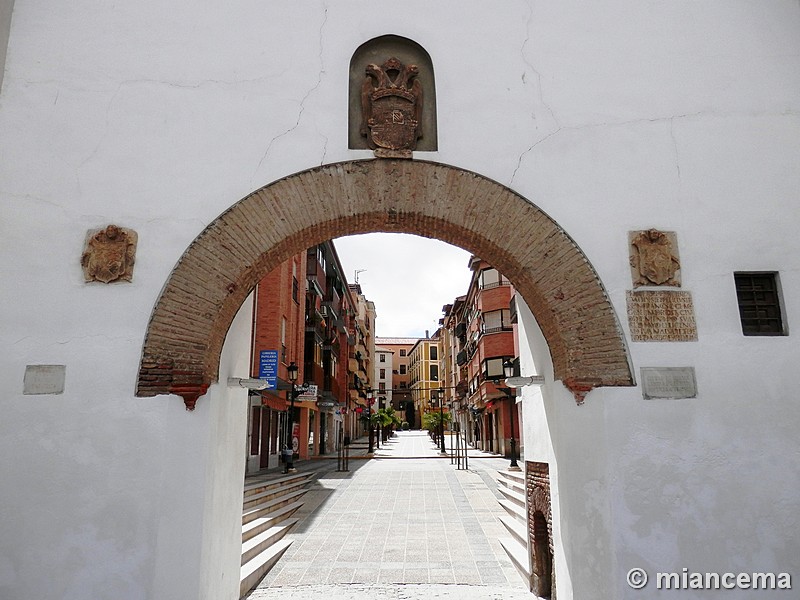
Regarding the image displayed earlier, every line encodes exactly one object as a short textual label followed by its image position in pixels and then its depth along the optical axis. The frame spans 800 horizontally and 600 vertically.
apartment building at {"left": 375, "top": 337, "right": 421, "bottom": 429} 74.56
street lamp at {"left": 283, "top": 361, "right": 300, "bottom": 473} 13.96
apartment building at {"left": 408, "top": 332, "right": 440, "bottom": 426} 66.94
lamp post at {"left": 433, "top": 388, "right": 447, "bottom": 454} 26.79
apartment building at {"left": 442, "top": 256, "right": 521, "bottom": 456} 23.16
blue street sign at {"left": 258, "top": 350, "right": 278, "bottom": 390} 13.59
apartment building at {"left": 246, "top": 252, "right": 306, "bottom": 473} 14.60
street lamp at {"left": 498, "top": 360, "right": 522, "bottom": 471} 11.16
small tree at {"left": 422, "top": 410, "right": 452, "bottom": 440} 36.88
